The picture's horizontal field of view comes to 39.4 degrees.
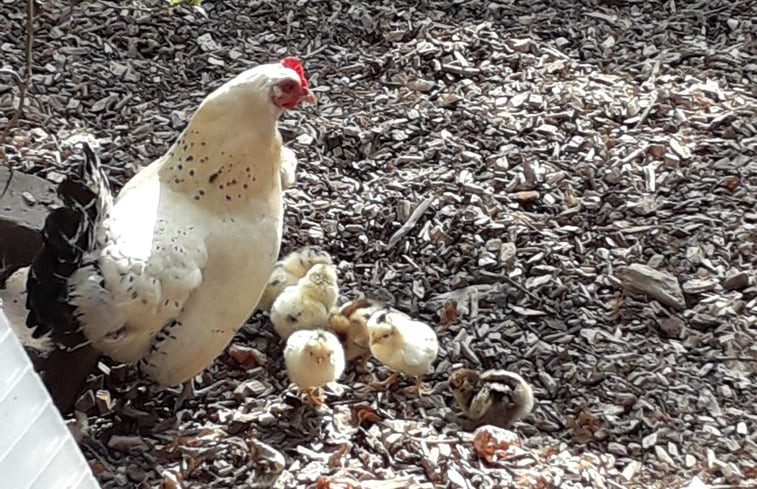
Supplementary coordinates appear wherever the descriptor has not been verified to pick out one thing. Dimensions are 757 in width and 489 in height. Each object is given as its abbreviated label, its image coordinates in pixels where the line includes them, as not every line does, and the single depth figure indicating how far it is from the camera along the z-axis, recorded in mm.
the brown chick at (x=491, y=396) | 2584
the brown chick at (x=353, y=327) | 2809
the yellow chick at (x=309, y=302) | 2793
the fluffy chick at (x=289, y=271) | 2951
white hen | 2357
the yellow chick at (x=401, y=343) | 2650
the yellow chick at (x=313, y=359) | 2568
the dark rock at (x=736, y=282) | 3043
